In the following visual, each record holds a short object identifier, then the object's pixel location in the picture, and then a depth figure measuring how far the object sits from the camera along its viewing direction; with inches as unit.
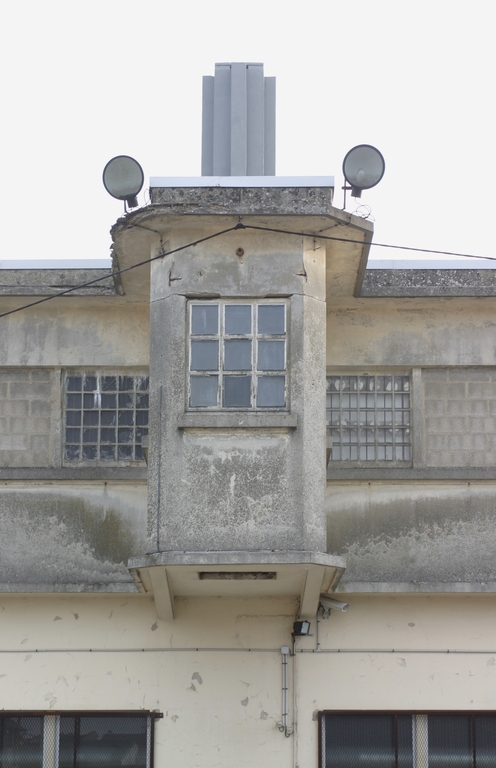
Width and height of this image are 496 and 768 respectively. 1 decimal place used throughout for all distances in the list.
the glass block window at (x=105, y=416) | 578.9
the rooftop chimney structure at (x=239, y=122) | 624.1
